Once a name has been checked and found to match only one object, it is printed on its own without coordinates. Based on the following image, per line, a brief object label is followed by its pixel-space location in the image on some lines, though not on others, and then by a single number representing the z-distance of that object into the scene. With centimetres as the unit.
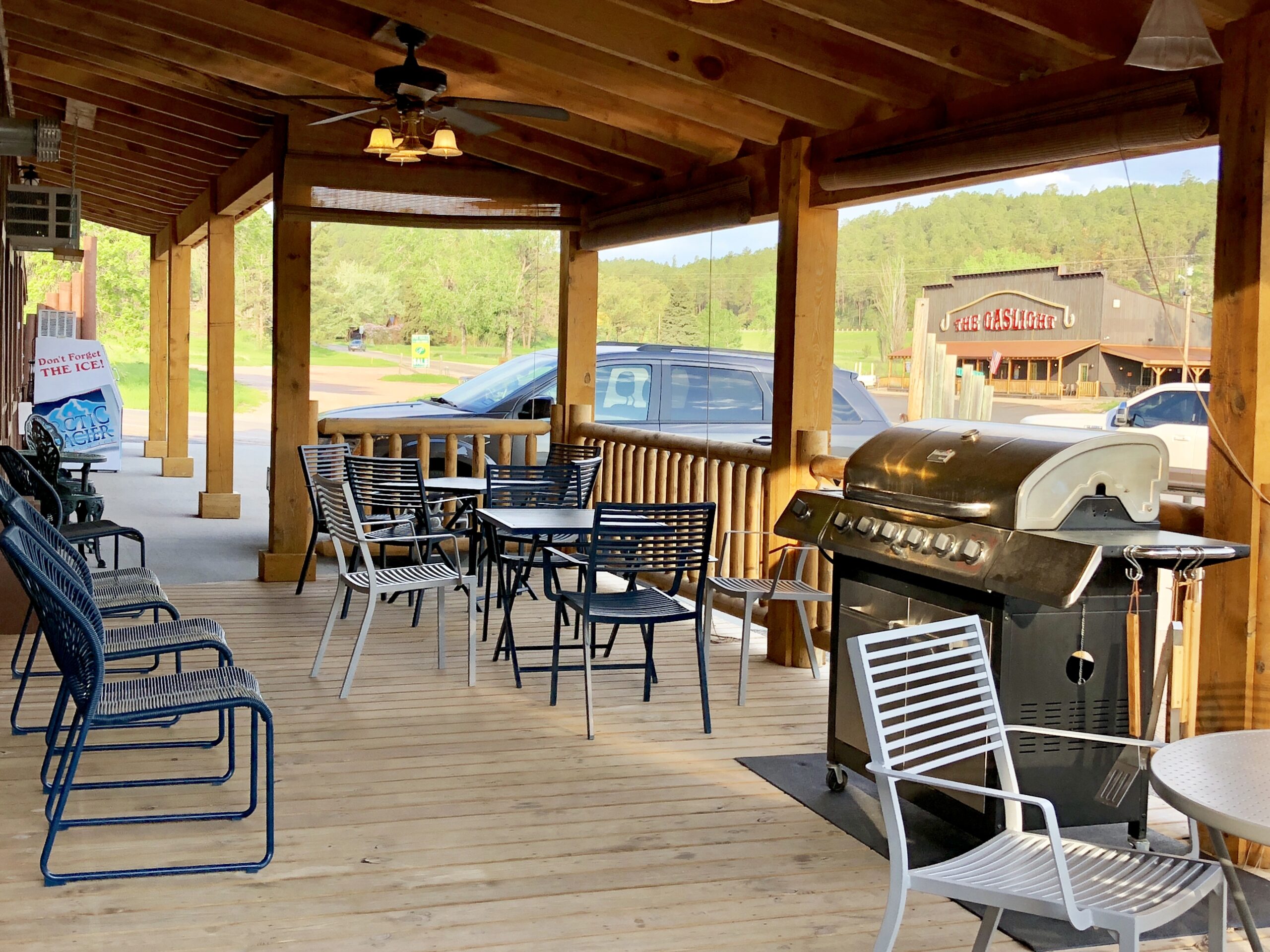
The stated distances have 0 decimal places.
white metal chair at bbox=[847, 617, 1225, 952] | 229
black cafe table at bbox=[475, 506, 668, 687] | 510
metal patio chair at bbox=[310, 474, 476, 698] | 511
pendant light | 308
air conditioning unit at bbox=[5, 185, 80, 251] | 842
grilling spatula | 347
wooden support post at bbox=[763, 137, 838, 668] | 572
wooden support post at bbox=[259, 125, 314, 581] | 752
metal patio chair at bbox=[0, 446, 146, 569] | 562
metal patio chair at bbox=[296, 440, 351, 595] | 706
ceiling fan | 525
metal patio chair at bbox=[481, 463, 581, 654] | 596
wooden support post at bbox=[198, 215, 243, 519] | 1016
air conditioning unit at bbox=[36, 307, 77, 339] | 1504
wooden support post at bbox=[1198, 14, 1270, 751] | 344
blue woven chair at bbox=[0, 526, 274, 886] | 314
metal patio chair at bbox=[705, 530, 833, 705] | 519
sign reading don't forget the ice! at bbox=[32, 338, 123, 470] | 1252
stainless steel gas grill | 334
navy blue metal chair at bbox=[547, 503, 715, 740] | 461
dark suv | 873
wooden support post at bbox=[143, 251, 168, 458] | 1456
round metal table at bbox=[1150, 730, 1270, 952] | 207
